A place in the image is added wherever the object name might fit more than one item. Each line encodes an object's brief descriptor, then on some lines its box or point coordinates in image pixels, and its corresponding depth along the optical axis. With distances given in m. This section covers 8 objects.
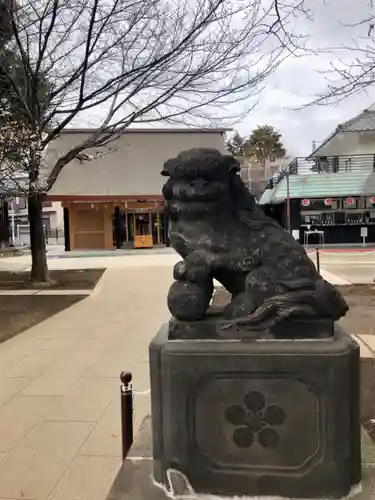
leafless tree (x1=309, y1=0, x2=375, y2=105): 8.65
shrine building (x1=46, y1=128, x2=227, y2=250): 34.56
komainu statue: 2.70
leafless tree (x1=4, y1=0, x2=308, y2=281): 12.45
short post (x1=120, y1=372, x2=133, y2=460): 3.40
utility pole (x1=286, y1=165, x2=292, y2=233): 30.27
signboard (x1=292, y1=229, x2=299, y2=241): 30.36
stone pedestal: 2.57
